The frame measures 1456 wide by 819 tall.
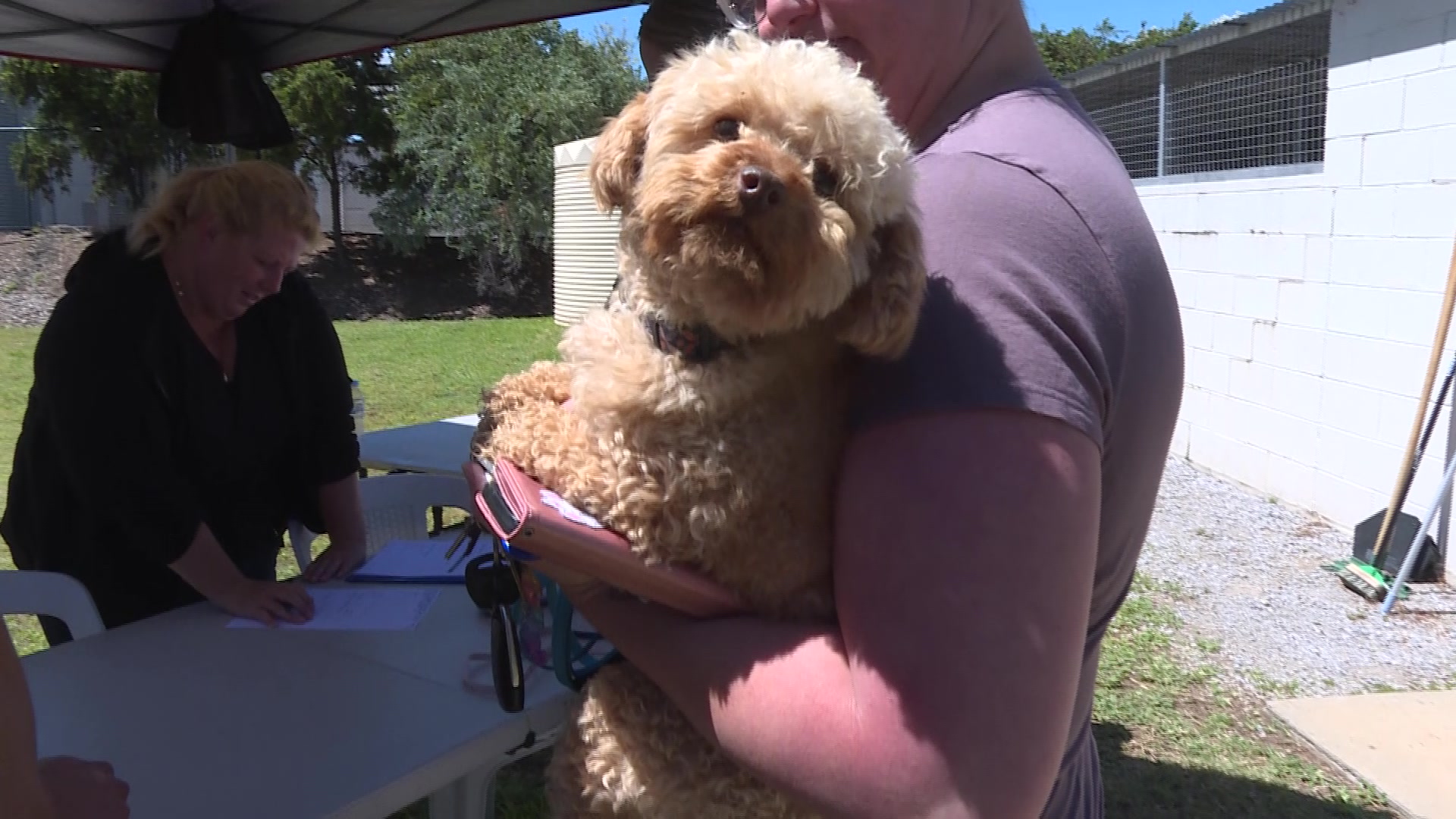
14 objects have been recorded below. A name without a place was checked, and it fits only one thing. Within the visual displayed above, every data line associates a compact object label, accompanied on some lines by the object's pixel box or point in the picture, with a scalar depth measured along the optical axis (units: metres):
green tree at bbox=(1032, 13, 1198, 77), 30.47
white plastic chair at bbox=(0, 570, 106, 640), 2.92
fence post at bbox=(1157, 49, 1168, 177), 7.77
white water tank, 15.85
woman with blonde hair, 2.99
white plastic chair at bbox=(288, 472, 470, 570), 4.20
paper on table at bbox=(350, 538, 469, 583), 3.09
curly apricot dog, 1.12
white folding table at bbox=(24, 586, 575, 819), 1.96
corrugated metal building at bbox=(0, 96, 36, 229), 22.25
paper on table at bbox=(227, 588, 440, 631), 2.74
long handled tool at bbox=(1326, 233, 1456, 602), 5.16
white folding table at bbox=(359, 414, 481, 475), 4.98
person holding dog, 0.95
